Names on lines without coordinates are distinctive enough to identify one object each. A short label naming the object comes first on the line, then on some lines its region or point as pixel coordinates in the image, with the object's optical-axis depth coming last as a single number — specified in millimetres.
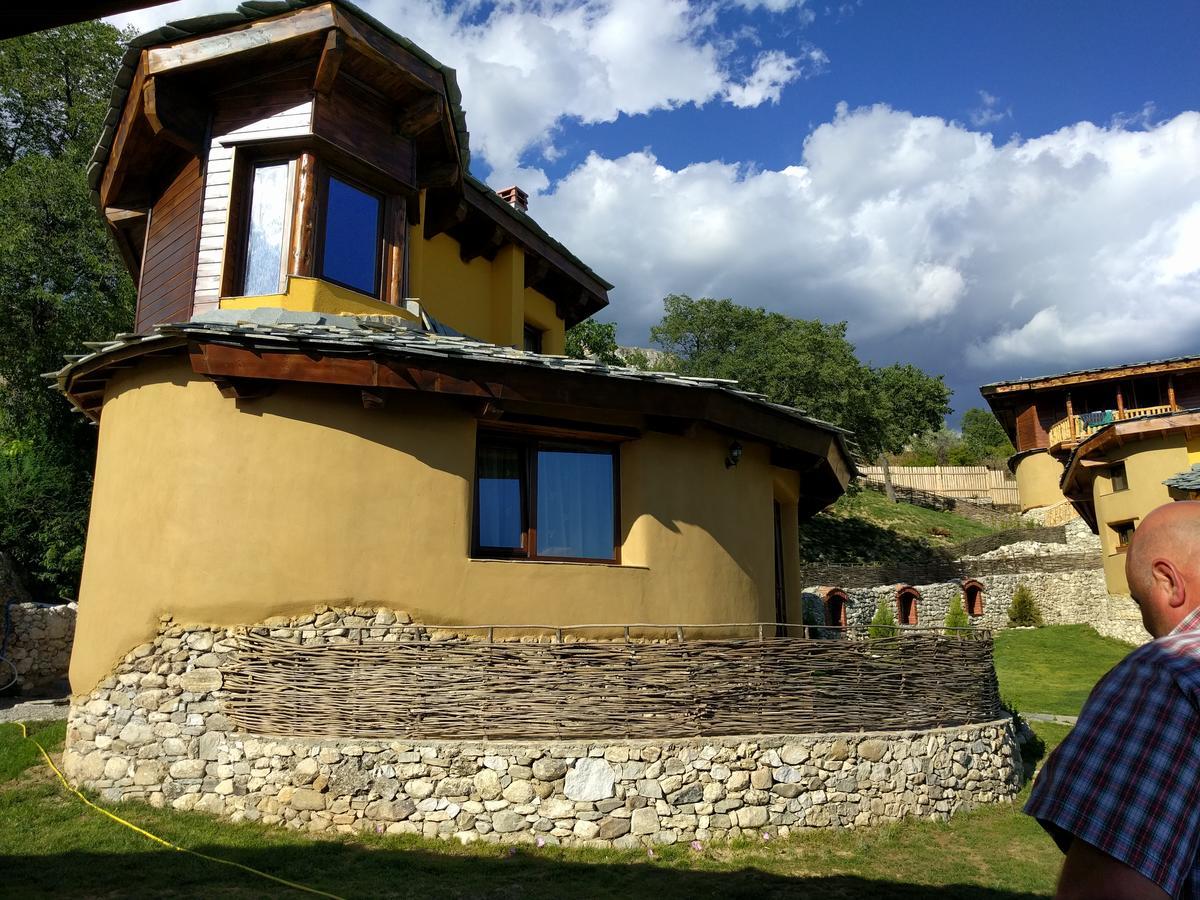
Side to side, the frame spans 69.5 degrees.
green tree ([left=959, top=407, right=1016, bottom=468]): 67938
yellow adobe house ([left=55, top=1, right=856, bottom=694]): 8438
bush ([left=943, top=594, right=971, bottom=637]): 22688
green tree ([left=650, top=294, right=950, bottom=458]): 44500
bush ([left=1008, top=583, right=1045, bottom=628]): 29131
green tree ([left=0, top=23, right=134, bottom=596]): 19094
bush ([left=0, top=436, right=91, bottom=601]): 18797
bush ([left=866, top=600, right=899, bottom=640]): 23375
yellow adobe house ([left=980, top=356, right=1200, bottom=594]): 25953
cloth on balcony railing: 36438
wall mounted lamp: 10641
